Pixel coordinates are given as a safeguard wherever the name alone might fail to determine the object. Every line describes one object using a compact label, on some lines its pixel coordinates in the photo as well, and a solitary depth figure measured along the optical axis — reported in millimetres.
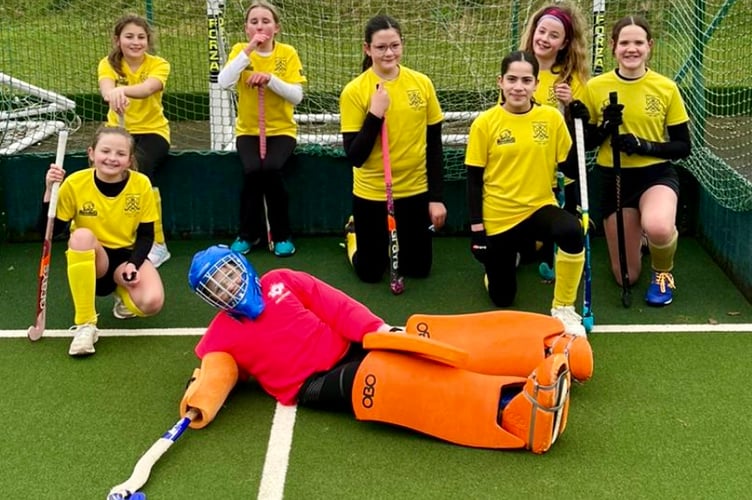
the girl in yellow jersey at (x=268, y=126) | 5336
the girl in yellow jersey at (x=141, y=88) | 5375
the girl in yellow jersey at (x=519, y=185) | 4193
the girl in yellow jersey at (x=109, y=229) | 4156
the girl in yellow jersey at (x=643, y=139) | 4473
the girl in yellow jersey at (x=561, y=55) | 4555
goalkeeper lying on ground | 3164
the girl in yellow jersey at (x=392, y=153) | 4699
